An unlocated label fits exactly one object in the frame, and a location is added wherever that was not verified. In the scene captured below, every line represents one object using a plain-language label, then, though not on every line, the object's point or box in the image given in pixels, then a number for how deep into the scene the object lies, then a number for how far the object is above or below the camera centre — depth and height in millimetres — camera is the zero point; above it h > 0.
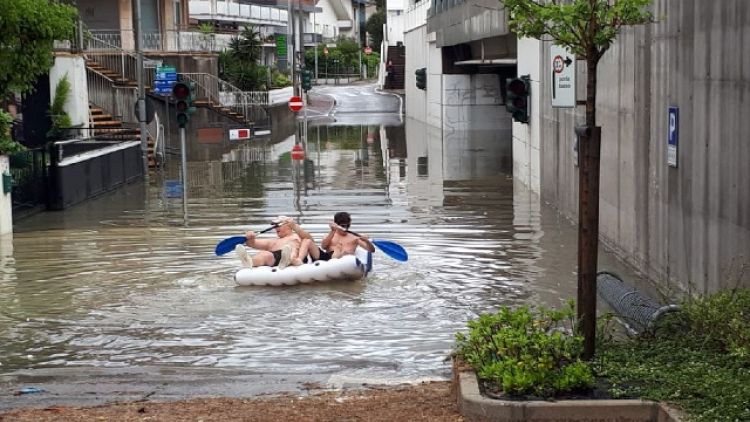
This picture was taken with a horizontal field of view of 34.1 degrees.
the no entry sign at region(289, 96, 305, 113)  49375 -1132
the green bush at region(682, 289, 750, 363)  8469 -1836
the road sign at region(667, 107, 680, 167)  13961 -755
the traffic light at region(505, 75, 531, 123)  26859 -610
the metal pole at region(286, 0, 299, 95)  61312 +2240
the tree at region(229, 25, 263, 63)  68938 +1701
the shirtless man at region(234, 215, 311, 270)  15698 -2214
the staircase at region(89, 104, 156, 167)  36688 -1629
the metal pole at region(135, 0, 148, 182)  33719 -497
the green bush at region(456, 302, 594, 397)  7910 -1913
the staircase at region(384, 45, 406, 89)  94375 +830
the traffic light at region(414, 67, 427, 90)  61188 -242
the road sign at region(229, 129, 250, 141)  47859 -2207
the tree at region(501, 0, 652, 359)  8438 +144
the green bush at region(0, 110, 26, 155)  23436 -1091
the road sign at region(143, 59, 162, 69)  44844 +565
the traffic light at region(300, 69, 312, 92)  57562 -157
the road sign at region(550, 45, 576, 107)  22016 -160
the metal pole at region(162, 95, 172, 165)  44966 -2131
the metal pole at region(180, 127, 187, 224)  24453 -2029
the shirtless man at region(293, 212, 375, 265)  16141 -2228
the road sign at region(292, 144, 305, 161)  39300 -2553
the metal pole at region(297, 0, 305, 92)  65906 +986
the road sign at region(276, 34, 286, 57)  78712 +1991
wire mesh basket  9884 -2165
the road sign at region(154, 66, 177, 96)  39656 +13
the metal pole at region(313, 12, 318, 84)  111188 +1439
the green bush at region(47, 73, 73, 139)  37081 -881
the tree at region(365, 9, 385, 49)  149625 +5741
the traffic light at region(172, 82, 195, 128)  26500 -428
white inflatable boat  15508 -2503
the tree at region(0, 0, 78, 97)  24033 +940
